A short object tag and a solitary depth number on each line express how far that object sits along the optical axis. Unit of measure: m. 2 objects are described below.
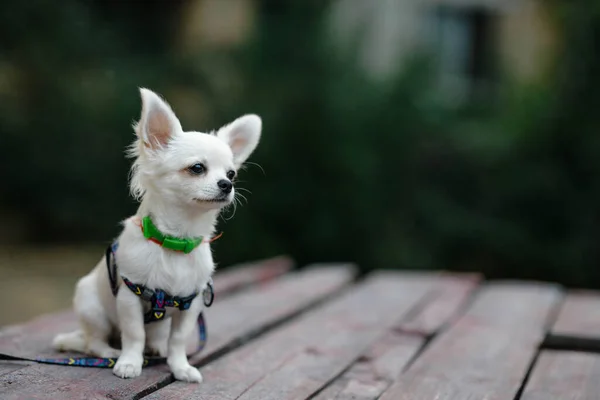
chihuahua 2.13
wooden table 2.16
